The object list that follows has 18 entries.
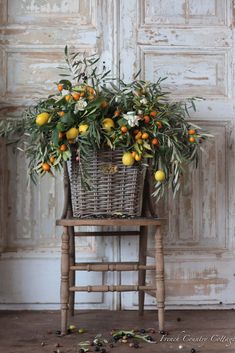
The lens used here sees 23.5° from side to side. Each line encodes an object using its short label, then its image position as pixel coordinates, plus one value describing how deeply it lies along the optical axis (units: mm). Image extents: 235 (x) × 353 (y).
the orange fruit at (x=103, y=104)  2382
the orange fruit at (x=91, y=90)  2392
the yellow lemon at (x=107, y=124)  2354
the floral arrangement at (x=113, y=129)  2338
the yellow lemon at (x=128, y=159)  2361
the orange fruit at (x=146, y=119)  2387
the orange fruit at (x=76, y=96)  2350
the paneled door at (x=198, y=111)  2891
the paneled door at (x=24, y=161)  2852
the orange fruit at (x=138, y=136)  2375
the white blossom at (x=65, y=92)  2395
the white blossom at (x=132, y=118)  2330
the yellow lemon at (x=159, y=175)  2393
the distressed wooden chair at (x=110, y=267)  2348
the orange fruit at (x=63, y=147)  2334
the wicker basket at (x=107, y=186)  2428
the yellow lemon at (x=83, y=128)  2312
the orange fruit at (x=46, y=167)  2379
